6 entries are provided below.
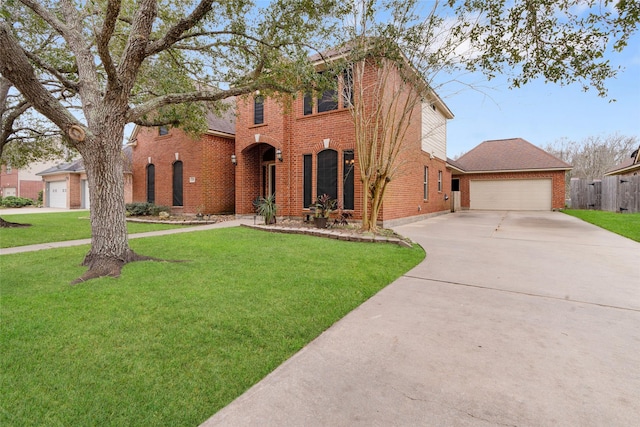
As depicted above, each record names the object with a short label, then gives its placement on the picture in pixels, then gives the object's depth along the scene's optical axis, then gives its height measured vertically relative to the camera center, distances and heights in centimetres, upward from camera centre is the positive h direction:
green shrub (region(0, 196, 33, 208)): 2519 +24
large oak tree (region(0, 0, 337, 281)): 440 +279
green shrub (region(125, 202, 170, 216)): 1409 -19
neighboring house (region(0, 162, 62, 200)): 3231 +220
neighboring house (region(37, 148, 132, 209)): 2366 +148
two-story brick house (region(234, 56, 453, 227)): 1038 +174
